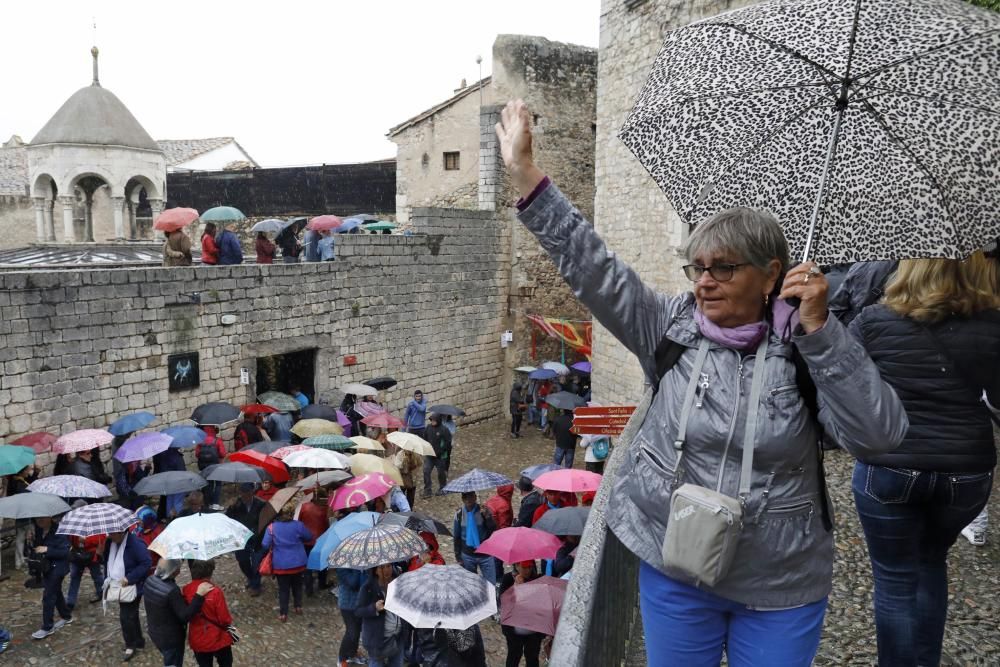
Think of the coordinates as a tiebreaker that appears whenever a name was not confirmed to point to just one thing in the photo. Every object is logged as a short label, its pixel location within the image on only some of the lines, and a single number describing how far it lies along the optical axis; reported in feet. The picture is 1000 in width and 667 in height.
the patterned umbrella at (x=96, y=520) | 22.72
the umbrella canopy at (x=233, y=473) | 28.04
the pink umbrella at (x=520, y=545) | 21.53
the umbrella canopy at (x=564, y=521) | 22.26
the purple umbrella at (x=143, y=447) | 31.22
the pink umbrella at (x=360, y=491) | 26.27
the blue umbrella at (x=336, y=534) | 23.99
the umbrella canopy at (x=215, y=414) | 36.60
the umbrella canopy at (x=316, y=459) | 29.45
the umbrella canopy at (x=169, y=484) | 27.63
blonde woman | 8.50
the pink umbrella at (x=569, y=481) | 25.21
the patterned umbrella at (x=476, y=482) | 26.81
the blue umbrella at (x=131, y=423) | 34.32
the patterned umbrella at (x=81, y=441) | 31.68
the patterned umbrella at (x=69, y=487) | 26.84
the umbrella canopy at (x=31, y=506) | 24.07
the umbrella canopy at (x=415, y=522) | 24.52
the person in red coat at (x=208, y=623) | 19.80
